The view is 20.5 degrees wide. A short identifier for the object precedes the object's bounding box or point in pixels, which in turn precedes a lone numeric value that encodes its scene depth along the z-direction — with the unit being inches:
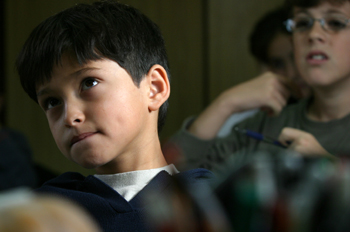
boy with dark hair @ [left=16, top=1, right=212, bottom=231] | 48.9
